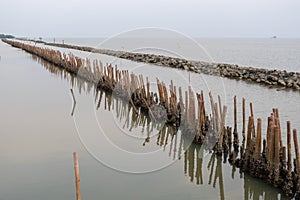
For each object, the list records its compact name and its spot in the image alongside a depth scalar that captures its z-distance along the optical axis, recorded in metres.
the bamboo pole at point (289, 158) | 5.85
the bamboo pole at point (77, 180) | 4.54
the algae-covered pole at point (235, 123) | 7.91
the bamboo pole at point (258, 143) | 6.23
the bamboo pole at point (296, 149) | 5.70
